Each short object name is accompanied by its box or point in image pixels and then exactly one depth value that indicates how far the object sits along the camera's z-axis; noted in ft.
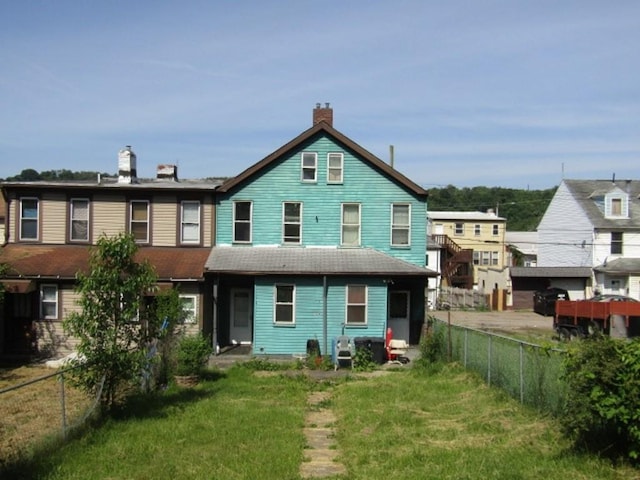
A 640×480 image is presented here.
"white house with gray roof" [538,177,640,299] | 139.33
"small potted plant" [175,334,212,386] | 55.88
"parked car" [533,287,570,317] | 133.59
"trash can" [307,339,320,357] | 71.67
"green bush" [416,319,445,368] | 65.57
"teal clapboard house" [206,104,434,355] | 81.61
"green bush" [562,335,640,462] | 27.86
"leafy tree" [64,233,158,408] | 41.50
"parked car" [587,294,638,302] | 113.62
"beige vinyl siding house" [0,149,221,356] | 79.20
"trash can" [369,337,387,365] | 69.72
